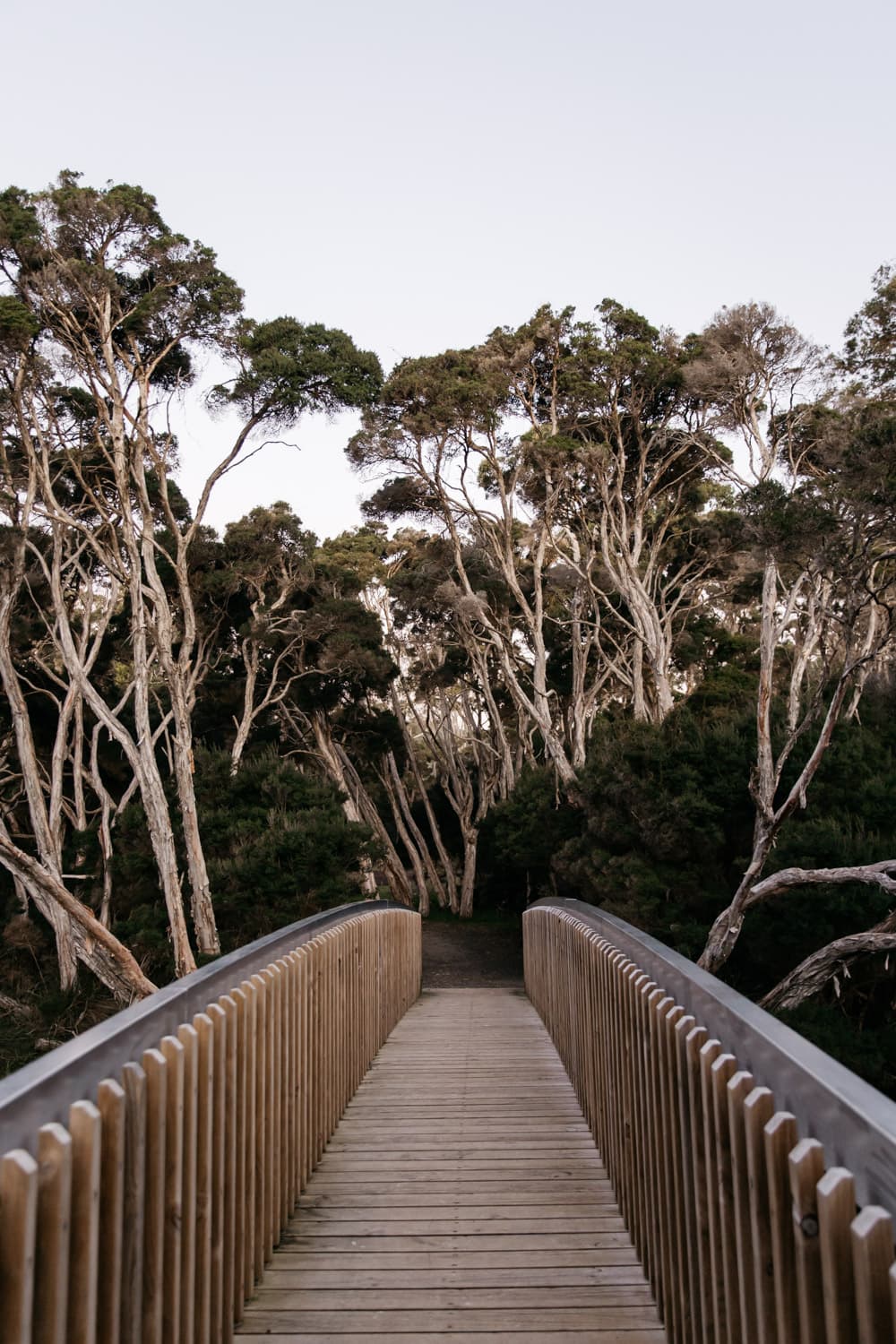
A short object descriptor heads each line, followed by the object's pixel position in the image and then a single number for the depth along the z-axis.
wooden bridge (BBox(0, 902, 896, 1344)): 1.66
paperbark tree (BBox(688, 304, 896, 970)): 10.84
